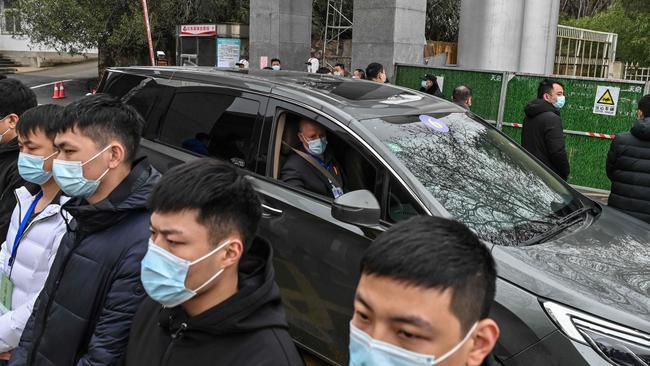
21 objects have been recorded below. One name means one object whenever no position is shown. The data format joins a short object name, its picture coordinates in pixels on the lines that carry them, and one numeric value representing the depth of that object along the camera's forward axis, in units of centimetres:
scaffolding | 2295
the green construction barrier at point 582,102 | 842
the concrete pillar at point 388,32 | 1195
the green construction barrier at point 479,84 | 975
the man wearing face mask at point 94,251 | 222
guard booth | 1908
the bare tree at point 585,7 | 4300
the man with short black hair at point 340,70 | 1205
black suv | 266
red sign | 1903
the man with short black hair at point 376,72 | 855
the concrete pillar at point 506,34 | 1279
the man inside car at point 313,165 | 377
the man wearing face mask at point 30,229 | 269
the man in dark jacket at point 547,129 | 568
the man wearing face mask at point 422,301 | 143
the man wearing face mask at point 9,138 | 345
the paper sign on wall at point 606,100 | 854
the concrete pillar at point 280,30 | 1548
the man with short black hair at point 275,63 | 1416
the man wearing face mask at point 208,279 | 178
